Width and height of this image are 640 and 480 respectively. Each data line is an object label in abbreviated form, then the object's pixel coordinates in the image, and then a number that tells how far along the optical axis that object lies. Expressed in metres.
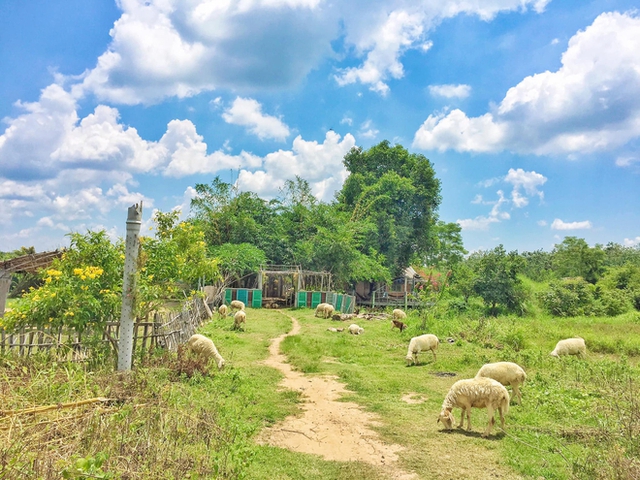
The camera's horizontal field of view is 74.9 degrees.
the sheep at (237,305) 22.95
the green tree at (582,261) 38.72
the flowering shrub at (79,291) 8.25
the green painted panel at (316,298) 27.75
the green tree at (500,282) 30.66
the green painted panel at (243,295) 27.03
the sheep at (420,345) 13.32
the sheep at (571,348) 14.40
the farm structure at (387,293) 34.72
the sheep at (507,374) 9.05
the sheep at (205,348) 10.98
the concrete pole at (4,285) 15.85
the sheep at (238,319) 17.88
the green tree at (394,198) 36.69
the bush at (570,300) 29.72
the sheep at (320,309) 23.77
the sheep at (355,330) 18.77
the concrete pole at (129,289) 8.10
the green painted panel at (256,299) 27.25
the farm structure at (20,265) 15.90
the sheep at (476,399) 7.39
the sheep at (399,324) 19.64
